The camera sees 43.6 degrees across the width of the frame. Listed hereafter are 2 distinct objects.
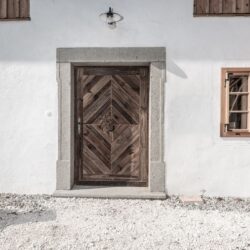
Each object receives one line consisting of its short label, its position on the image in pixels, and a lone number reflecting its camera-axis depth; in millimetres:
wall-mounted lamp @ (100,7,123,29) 5137
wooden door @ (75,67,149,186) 5621
